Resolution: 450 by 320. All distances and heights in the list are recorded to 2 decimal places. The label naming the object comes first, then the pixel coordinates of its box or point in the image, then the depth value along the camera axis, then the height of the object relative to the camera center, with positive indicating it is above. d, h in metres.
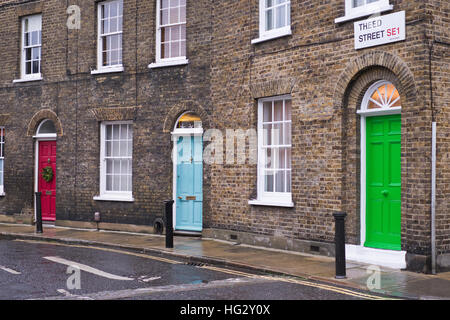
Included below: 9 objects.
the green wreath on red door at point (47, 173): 17.80 +0.13
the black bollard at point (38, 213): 15.87 -0.93
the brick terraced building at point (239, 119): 10.12 +1.32
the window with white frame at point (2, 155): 19.09 +0.70
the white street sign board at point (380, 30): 10.23 +2.58
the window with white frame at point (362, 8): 10.56 +3.06
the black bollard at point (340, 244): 9.22 -0.99
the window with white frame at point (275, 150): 12.73 +0.60
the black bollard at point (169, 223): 12.62 -0.95
